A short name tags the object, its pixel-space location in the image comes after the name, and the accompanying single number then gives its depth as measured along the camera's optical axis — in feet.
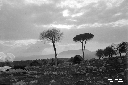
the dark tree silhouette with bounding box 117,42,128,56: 200.43
